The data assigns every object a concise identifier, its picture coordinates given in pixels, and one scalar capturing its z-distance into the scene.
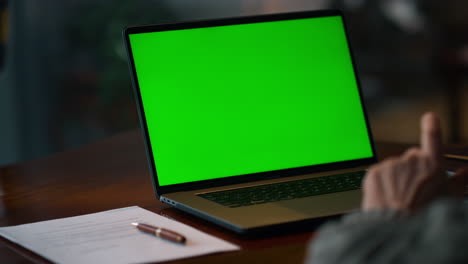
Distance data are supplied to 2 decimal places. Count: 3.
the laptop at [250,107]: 2.16
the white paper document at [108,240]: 1.91
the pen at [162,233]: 1.94
